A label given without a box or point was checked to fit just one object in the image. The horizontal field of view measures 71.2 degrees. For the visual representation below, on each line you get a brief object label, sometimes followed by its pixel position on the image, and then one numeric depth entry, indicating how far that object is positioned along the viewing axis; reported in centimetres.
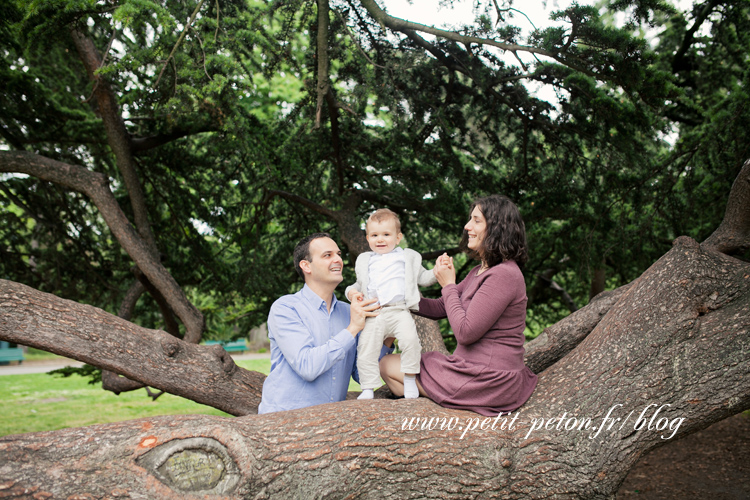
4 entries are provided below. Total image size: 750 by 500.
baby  330
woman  291
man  302
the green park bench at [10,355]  1900
